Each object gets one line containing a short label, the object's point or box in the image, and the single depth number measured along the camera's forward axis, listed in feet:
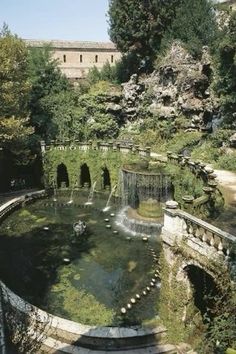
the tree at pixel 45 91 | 104.58
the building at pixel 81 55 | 155.44
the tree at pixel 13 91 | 81.92
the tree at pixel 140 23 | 120.16
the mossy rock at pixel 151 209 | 69.77
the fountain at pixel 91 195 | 84.89
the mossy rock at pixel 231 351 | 19.45
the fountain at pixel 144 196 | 67.67
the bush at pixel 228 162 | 74.56
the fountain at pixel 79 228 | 65.57
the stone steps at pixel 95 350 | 37.01
